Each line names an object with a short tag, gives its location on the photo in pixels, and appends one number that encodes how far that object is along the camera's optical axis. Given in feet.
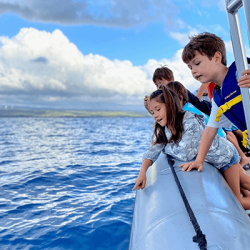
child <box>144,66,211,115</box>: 11.75
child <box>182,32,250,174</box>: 6.06
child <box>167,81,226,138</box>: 8.92
